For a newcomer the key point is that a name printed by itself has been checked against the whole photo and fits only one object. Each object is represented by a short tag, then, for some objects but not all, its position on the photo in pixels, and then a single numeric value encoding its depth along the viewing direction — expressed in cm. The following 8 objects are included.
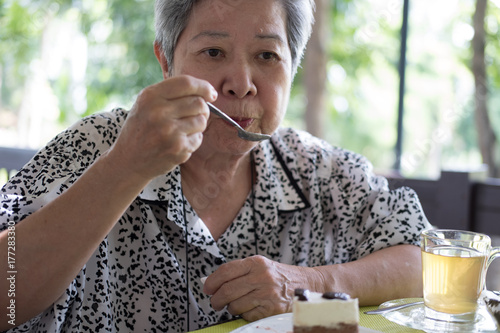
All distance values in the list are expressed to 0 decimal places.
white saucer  100
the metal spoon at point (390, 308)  115
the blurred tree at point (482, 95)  640
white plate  97
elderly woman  103
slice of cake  89
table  104
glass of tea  105
